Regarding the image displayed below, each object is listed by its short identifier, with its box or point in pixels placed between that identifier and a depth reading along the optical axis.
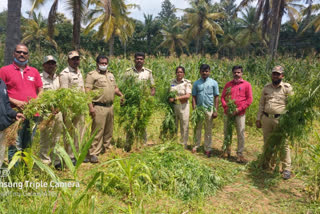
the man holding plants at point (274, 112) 4.27
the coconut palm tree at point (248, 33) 34.16
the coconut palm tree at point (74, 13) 9.91
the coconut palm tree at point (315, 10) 21.87
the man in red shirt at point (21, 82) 3.45
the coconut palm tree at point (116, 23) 23.81
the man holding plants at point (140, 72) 5.00
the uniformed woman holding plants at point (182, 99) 5.19
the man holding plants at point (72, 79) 4.01
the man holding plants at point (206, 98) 5.18
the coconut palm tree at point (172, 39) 39.06
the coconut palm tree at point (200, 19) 31.00
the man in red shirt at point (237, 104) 4.95
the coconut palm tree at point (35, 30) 31.73
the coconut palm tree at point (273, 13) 14.83
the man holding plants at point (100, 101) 4.43
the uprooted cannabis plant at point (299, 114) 3.73
